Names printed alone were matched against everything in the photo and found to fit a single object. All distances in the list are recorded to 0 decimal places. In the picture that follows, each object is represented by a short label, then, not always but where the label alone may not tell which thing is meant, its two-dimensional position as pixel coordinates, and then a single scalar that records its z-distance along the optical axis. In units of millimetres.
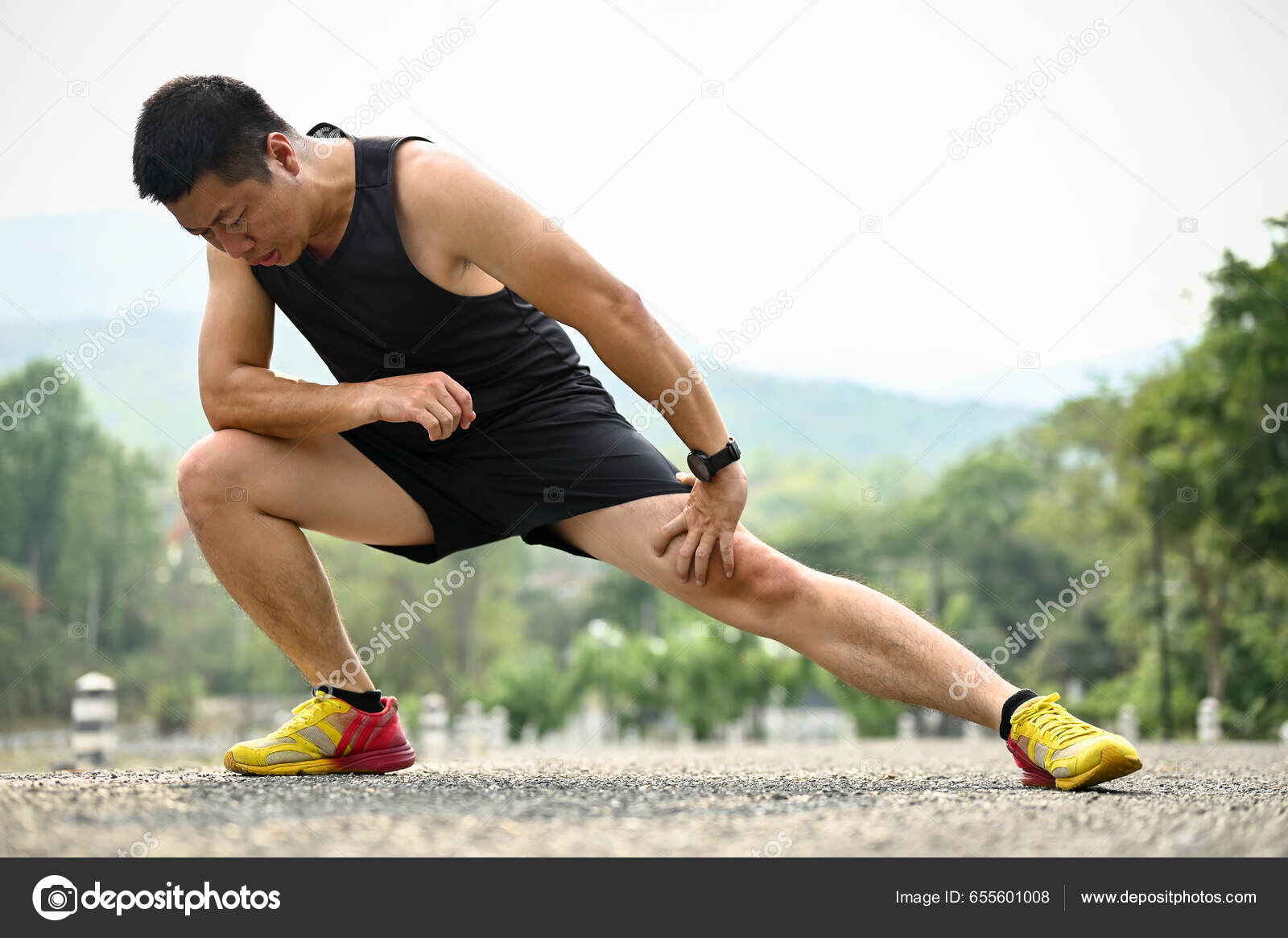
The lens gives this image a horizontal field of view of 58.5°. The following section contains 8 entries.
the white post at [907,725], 25172
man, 2656
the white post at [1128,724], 16086
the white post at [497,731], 18631
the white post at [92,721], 9062
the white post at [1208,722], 14234
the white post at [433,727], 13695
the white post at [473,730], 17406
